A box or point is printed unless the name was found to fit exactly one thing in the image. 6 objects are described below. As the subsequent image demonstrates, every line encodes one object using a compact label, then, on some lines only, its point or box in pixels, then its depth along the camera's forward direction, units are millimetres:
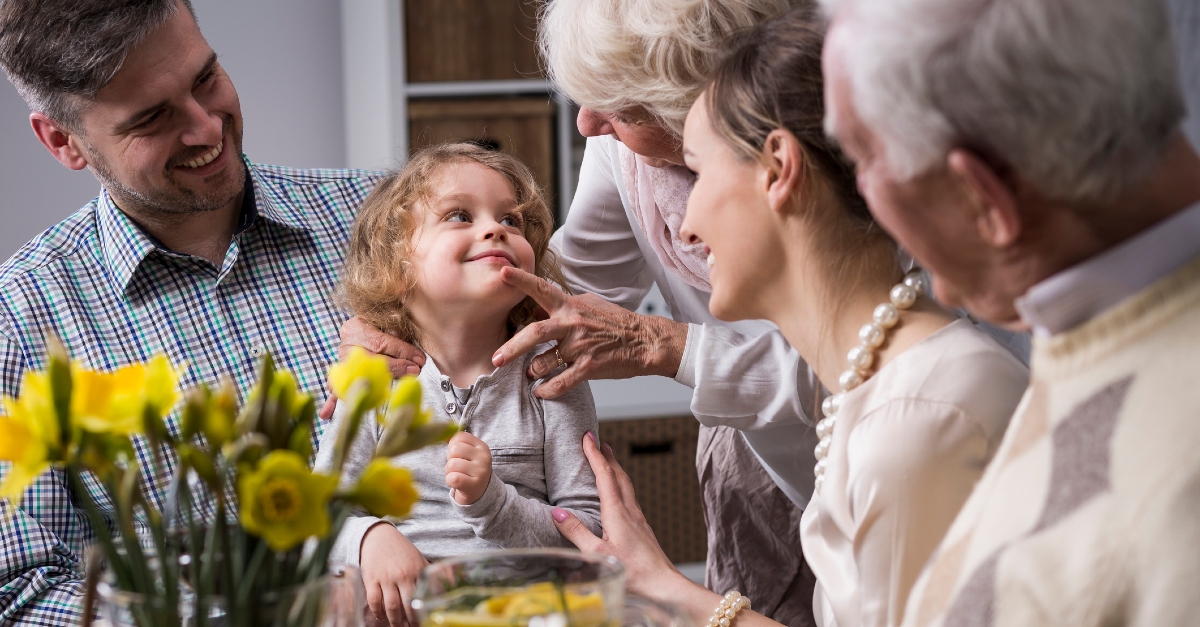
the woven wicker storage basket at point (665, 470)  3414
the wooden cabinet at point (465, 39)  3307
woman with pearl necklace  935
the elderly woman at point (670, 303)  1363
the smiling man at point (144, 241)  1598
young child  1461
